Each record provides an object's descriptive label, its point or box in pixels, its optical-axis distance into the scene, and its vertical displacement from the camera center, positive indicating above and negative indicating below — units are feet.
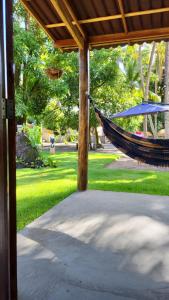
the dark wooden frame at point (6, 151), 3.69 -0.11
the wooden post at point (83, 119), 12.46 +1.02
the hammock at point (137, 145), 11.68 -0.15
